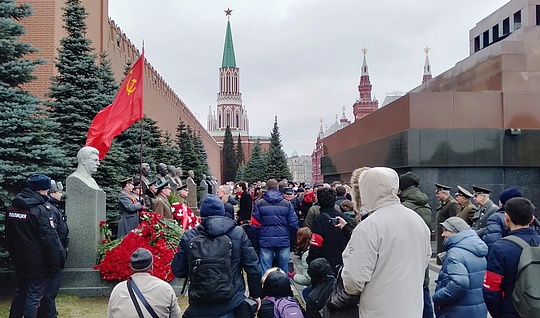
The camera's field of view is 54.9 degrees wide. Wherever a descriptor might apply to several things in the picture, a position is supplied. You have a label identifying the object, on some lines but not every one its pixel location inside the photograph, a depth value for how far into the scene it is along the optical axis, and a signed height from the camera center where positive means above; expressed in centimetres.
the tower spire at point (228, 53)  13912 +3266
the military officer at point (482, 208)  767 -55
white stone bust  829 +17
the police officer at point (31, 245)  588 -79
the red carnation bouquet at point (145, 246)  812 -117
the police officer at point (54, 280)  621 -126
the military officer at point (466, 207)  880 -60
